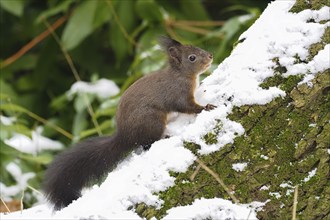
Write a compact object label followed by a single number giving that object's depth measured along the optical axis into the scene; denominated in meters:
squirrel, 5.37
